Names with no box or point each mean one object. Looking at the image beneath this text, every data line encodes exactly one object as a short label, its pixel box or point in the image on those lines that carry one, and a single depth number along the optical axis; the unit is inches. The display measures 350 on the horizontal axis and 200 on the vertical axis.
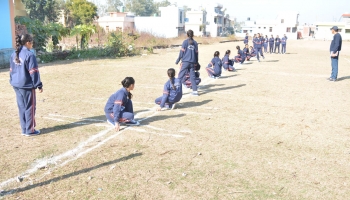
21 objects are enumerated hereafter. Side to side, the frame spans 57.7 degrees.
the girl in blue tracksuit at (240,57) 653.9
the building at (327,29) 2876.5
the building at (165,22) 2210.9
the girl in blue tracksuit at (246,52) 696.3
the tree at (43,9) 1728.6
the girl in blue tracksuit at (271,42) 997.2
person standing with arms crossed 437.1
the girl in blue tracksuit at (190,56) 331.5
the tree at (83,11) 1883.6
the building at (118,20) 2097.1
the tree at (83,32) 757.9
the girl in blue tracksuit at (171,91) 277.0
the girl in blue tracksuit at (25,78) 200.8
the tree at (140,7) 3774.6
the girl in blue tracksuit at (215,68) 454.9
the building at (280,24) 3339.1
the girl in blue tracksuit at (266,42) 1020.5
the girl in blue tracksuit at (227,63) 538.3
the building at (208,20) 2640.3
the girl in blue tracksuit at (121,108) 220.4
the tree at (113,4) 4160.9
